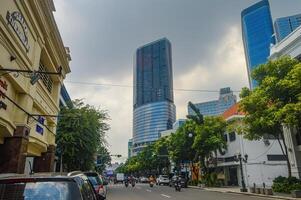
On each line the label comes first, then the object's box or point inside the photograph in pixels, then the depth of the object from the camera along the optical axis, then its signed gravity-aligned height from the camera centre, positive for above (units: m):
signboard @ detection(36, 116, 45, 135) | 18.24 +3.57
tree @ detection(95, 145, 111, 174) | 31.24 +3.90
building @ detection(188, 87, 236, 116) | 159.82 +40.19
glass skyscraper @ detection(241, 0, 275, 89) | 144.12 +72.65
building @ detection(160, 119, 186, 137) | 116.31 +24.54
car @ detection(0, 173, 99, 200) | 3.71 -0.01
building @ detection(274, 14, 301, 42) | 163.62 +83.95
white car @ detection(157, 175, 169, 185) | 58.96 +0.90
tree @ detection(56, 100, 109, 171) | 25.88 +4.11
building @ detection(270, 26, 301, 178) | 29.36 +4.94
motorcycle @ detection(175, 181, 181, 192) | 31.03 -0.13
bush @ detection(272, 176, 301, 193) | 22.69 -0.04
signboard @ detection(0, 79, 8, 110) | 12.64 +3.92
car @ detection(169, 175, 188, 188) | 37.38 +0.19
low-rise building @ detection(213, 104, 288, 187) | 39.62 +3.03
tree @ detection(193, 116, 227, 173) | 40.75 +6.32
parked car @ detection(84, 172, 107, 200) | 12.39 +0.10
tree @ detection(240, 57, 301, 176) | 22.50 +6.64
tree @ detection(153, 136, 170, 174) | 74.39 +8.07
